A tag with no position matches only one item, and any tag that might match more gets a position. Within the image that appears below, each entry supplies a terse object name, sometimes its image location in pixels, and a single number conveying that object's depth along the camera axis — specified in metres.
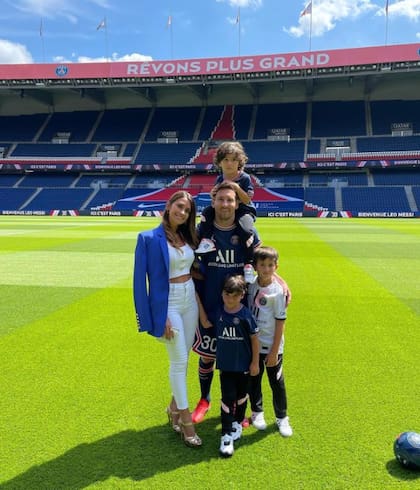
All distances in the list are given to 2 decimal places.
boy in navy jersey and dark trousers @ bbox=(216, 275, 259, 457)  3.13
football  2.84
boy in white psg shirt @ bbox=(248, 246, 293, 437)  3.26
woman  3.06
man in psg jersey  3.30
